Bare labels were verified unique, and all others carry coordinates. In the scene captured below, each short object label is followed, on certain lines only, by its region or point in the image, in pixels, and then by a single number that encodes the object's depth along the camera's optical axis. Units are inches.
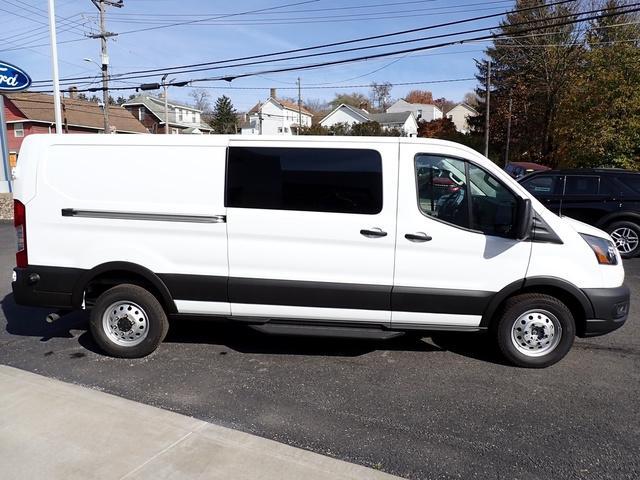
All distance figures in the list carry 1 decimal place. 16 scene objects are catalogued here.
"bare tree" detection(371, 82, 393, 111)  3735.2
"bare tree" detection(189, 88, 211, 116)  3455.5
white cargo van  162.1
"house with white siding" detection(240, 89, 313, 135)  3319.4
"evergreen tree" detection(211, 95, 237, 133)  2994.6
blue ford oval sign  539.8
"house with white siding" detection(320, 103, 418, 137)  2962.6
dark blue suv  353.1
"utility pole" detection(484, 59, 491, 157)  1360.6
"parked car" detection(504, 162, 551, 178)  700.0
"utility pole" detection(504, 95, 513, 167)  1646.9
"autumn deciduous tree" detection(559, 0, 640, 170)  641.6
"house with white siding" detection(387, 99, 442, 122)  3622.0
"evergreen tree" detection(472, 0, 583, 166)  1369.3
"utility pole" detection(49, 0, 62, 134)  637.9
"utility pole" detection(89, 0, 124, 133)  1144.2
